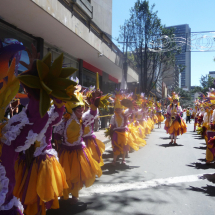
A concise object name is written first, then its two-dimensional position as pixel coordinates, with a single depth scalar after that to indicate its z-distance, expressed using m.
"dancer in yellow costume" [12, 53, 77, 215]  1.59
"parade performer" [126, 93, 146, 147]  6.93
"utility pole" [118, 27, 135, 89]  16.44
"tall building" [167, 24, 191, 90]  151.88
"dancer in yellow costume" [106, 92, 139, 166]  6.67
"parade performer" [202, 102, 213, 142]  7.89
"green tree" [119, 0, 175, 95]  20.72
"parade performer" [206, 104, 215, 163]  6.49
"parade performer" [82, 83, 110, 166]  4.53
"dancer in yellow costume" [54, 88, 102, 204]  3.80
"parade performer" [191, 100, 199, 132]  17.68
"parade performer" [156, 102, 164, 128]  20.14
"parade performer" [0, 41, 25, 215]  1.43
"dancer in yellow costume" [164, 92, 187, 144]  10.61
